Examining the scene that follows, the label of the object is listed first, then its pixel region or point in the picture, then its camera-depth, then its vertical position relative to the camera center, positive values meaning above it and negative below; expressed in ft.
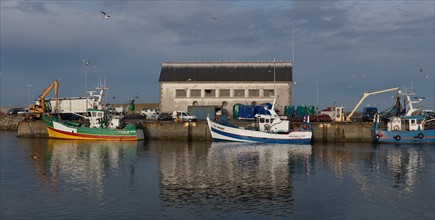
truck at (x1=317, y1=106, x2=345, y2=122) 196.34 -0.69
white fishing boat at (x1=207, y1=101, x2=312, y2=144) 173.47 -6.29
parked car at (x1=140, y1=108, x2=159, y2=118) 230.54 +0.68
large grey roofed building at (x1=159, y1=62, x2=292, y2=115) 238.07 +13.34
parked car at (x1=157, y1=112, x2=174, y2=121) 206.08 -1.10
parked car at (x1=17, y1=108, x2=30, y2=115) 250.68 +1.56
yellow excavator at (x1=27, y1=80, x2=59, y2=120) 196.03 +3.41
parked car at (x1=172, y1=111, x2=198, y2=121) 199.50 -0.68
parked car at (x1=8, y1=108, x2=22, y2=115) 269.44 +1.94
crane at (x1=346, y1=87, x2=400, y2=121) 204.58 +7.70
